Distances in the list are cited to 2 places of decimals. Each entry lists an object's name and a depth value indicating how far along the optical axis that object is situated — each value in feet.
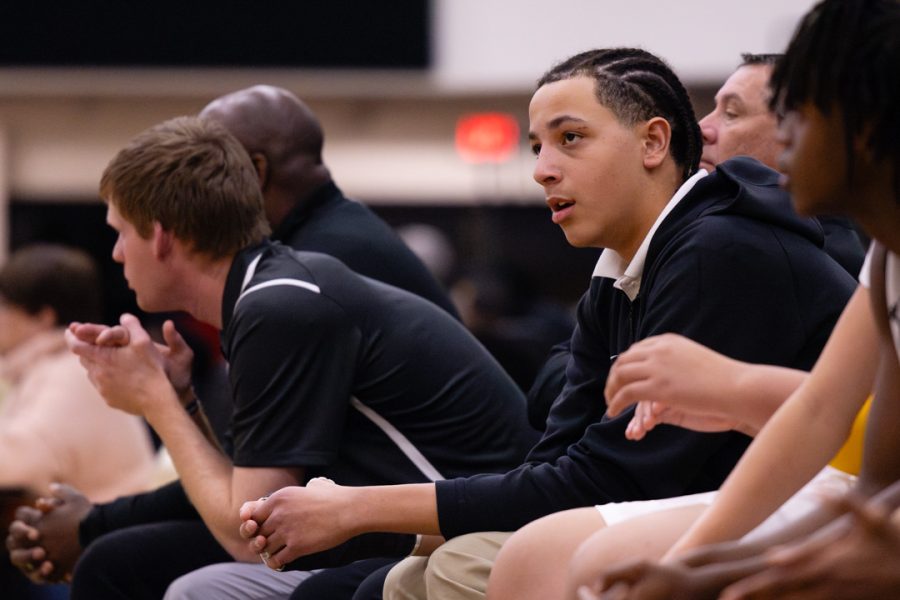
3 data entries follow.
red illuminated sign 66.18
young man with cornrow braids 13.42
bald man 22.54
